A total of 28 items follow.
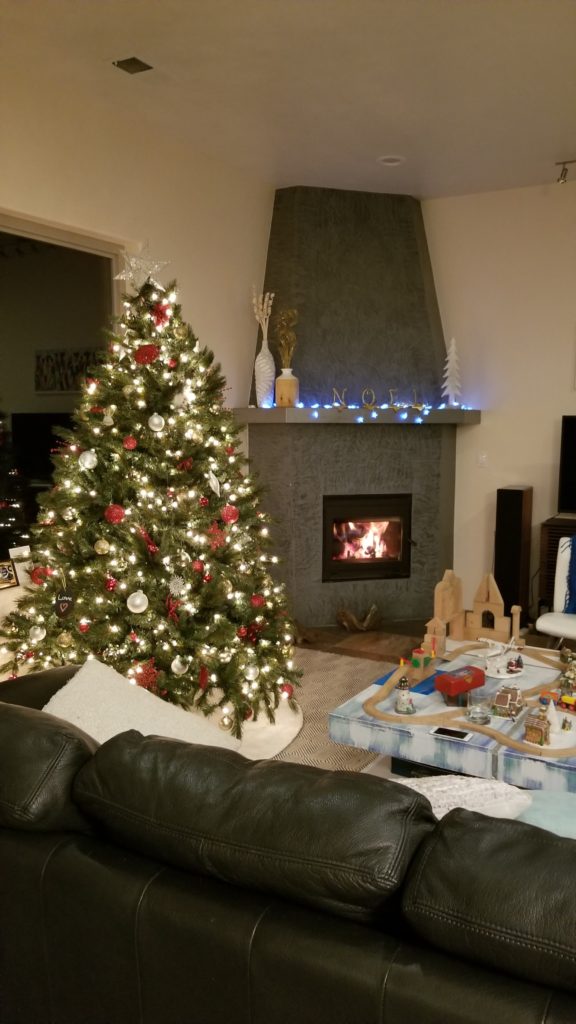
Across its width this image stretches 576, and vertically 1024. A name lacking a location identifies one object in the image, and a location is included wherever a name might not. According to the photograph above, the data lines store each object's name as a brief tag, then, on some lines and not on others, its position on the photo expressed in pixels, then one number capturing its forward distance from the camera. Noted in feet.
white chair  13.42
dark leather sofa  3.11
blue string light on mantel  16.71
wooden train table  8.18
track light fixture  15.55
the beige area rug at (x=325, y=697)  10.80
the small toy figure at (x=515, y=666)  10.67
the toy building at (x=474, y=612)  12.12
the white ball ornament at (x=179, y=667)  10.10
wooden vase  16.88
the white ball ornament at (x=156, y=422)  10.08
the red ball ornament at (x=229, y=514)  10.65
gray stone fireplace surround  17.48
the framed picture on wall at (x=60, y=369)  12.89
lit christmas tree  10.18
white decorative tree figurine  18.44
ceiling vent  11.51
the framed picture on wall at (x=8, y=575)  12.25
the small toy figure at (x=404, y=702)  9.35
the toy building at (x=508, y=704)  9.16
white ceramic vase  17.11
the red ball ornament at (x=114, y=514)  10.04
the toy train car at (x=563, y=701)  9.21
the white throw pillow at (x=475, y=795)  5.79
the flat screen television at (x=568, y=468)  17.11
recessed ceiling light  15.62
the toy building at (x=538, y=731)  8.40
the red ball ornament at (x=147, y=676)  9.99
